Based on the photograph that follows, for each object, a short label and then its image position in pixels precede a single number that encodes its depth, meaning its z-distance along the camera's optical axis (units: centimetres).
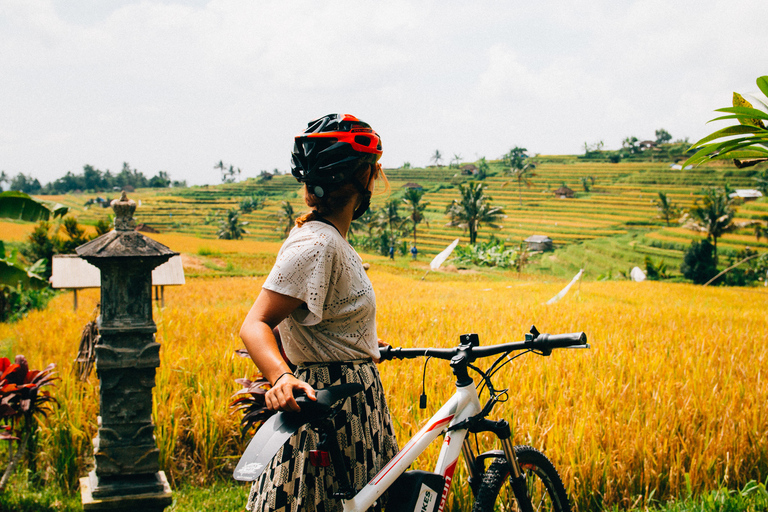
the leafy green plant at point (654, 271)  3450
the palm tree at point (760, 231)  3934
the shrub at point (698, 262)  3234
